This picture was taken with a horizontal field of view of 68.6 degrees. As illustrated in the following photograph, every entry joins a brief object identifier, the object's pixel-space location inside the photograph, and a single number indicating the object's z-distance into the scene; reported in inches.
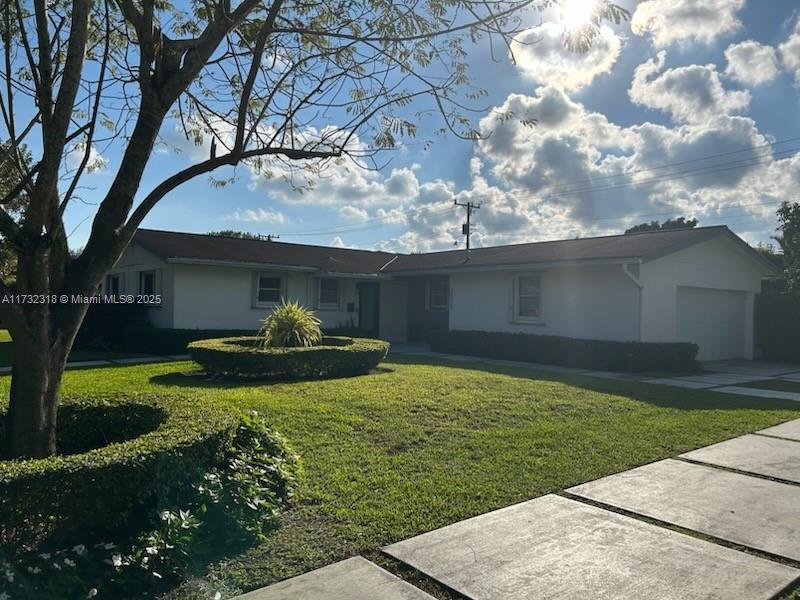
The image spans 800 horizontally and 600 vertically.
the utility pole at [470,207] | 1582.2
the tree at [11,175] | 167.2
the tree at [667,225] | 1771.7
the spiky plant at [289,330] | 475.8
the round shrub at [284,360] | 413.7
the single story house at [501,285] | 584.1
